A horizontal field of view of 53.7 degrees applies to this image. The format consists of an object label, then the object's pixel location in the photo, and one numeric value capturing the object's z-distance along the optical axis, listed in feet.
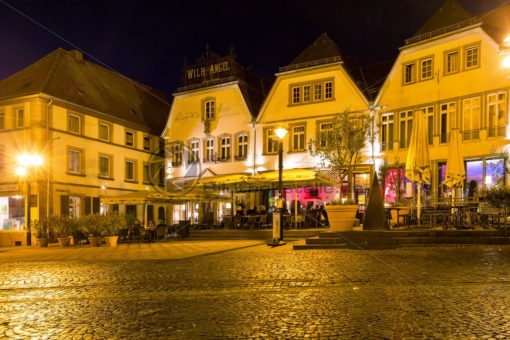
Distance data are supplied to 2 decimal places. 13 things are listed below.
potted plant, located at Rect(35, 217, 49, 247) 78.84
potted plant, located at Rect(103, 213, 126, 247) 69.77
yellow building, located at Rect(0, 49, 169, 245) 102.53
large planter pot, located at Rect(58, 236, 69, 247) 73.41
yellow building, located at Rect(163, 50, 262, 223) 110.32
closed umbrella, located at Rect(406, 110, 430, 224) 61.52
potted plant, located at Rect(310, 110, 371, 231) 80.69
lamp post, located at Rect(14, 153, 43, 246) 100.22
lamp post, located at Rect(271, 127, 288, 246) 56.95
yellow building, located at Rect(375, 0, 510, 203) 79.46
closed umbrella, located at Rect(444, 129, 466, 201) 59.82
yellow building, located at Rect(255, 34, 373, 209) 96.12
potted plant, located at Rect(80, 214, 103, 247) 69.87
